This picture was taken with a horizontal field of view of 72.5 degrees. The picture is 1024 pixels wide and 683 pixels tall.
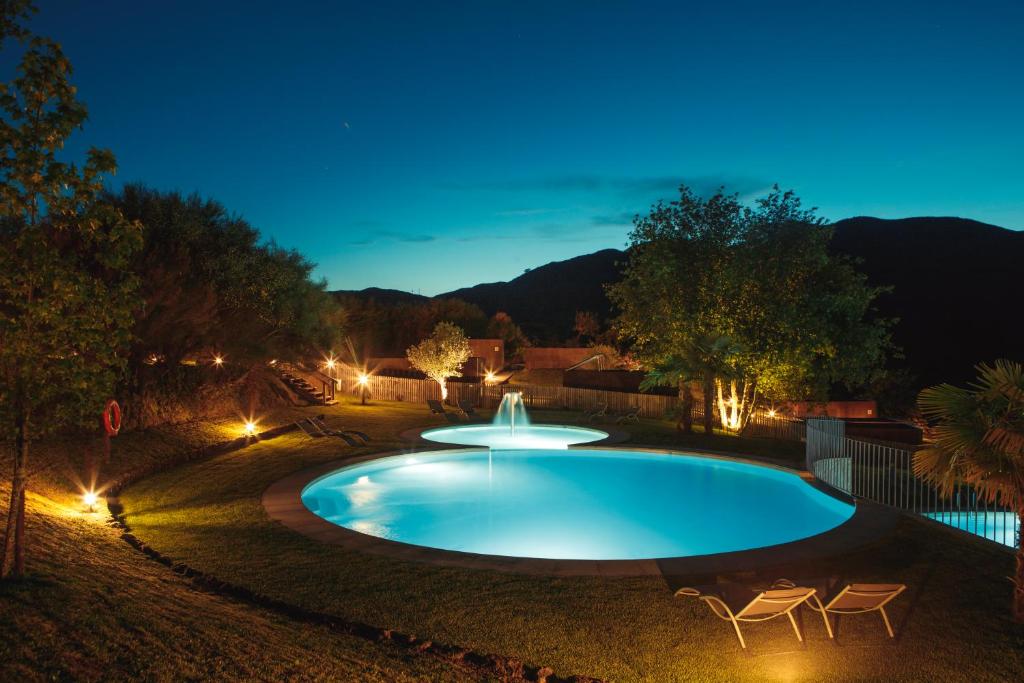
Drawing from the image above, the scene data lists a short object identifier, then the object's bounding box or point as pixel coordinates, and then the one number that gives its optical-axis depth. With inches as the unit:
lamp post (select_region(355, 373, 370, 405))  1076.5
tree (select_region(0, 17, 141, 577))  221.3
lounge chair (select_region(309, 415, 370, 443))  676.1
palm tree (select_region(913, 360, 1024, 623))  215.6
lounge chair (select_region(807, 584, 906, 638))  220.5
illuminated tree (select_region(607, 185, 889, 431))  746.8
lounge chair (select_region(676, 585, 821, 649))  212.1
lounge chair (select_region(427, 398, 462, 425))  899.5
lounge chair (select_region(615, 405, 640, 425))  879.7
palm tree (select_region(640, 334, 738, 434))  746.8
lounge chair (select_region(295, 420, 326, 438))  693.3
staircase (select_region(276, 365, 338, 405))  1043.9
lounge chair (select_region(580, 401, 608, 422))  925.1
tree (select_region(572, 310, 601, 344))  2306.8
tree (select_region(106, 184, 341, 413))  690.2
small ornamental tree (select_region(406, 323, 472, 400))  1149.1
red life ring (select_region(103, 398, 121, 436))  417.5
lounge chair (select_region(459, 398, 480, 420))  943.7
